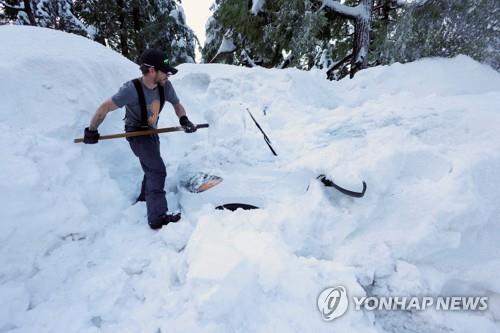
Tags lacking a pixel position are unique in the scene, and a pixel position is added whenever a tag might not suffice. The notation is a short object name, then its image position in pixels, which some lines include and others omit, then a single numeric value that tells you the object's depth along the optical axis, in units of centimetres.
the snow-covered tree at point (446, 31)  655
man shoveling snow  278
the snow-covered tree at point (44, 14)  1119
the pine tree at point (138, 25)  1343
